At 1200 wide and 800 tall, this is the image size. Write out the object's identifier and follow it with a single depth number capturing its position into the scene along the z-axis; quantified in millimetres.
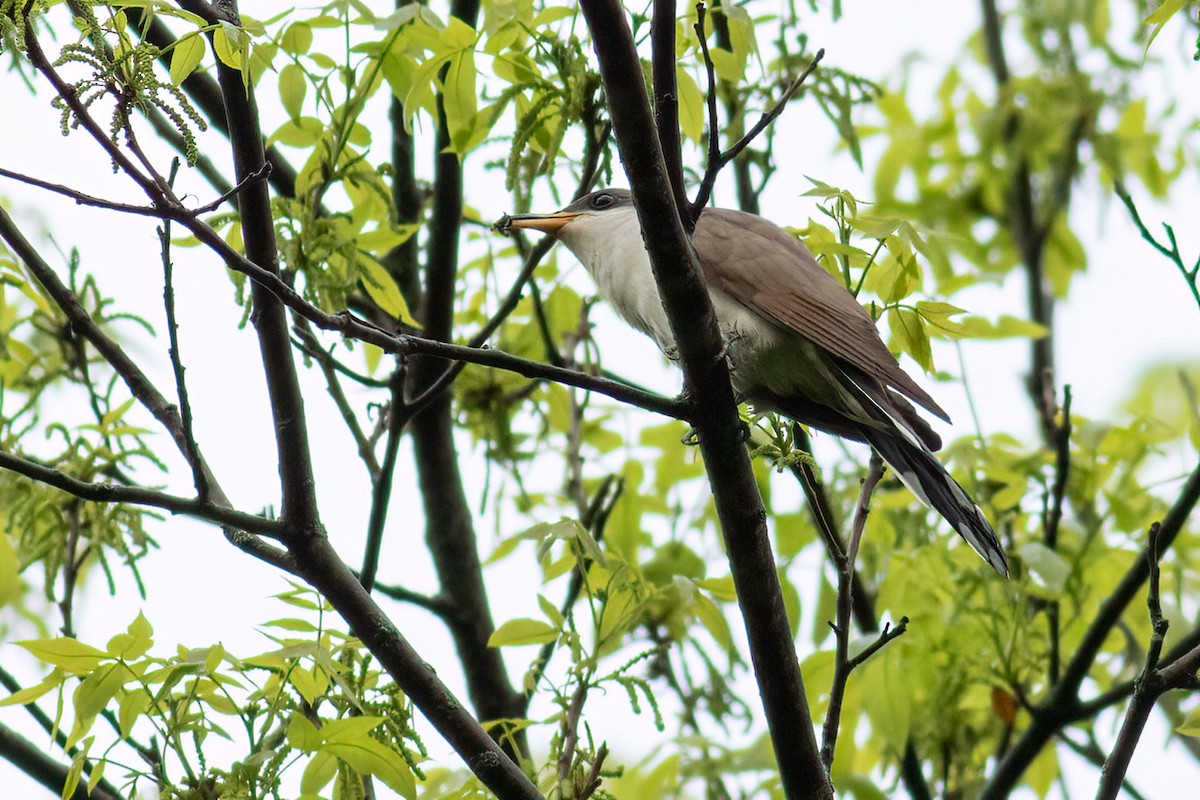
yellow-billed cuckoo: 7801
